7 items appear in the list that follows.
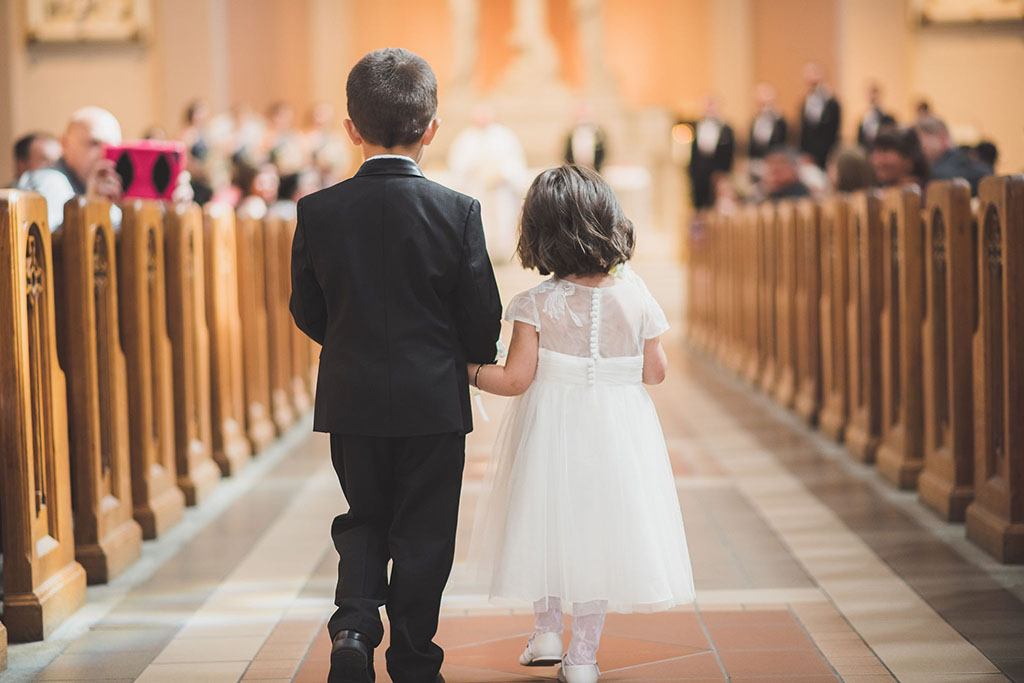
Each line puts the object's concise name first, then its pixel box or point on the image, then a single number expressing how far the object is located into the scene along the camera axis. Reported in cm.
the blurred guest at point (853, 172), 788
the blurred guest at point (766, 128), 1509
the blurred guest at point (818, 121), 1470
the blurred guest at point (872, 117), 1330
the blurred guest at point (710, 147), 1556
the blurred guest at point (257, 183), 918
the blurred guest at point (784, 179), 1003
